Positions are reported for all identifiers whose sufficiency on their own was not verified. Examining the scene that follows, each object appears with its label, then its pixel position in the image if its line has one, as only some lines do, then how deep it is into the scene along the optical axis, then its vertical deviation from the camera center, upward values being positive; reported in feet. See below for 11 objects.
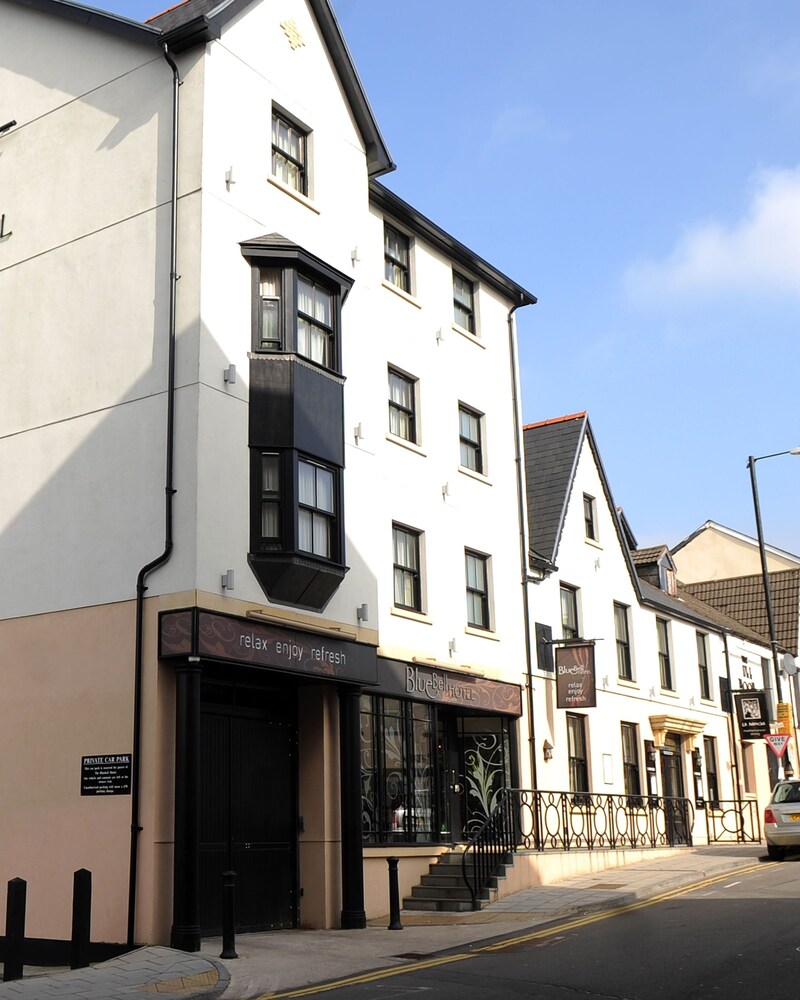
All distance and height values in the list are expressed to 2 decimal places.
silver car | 77.77 -0.81
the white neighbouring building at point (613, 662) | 81.00 +11.24
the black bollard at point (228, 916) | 44.57 -3.28
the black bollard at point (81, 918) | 43.21 -3.09
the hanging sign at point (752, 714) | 107.14 +8.20
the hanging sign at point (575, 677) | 77.10 +8.51
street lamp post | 99.59 +21.00
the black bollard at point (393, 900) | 53.52 -3.44
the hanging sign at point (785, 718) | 96.78 +7.05
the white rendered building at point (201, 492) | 50.37 +14.88
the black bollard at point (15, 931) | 41.09 -3.30
